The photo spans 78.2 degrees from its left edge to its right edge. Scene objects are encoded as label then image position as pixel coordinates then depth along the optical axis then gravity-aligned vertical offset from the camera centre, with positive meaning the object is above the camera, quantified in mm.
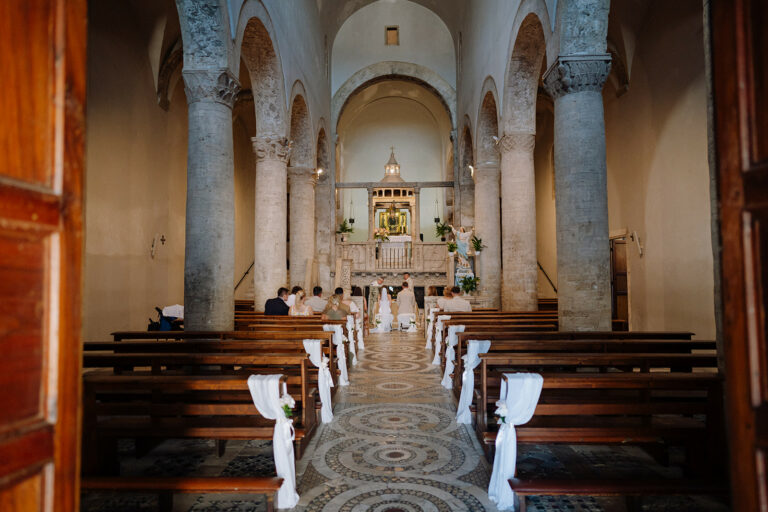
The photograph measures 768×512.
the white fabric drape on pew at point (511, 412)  3074 -852
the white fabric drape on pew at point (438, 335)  8086 -909
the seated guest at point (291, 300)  9914 -305
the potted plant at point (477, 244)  13195 +1085
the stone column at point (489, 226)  13070 +1641
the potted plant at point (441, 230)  17583 +2065
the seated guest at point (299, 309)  8524 -428
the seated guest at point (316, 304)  9961 -391
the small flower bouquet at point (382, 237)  19172 +1917
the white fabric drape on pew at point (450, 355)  6422 -985
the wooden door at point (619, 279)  12566 +50
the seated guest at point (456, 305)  9758 -452
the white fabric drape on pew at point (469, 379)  4832 -987
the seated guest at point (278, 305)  8648 -356
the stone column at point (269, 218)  10219 +1508
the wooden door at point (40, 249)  1251 +115
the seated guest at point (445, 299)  9969 -332
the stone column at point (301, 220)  14180 +1991
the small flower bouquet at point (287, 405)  3145 -796
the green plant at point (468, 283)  12867 +0
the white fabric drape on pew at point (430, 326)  9557 -887
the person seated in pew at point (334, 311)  8180 -456
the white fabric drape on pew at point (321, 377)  4867 -965
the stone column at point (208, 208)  6773 +1157
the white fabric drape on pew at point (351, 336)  8125 -881
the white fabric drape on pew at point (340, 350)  6625 -937
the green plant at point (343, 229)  20481 +2420
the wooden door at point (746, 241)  1472 +123
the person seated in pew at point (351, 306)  8844 -478
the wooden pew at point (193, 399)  3314 -889
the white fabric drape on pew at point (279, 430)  3104 -961
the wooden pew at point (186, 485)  2770 -1170
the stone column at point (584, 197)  6453 +1163
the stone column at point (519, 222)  10398 +1334
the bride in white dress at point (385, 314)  13617 -871
